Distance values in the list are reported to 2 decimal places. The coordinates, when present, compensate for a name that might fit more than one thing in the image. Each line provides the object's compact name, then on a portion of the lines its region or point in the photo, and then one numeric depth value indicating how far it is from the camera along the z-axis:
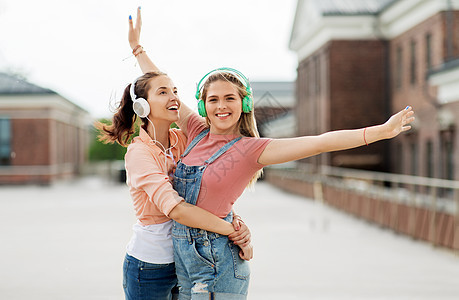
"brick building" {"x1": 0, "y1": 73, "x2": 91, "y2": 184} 35.81
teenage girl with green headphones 2.79
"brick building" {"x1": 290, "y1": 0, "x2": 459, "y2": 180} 19.47
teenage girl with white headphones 2.88
